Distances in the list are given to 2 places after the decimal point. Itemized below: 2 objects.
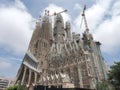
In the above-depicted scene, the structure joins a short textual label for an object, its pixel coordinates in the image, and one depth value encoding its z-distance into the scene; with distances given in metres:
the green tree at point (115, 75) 21.03
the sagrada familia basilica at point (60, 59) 39.55
